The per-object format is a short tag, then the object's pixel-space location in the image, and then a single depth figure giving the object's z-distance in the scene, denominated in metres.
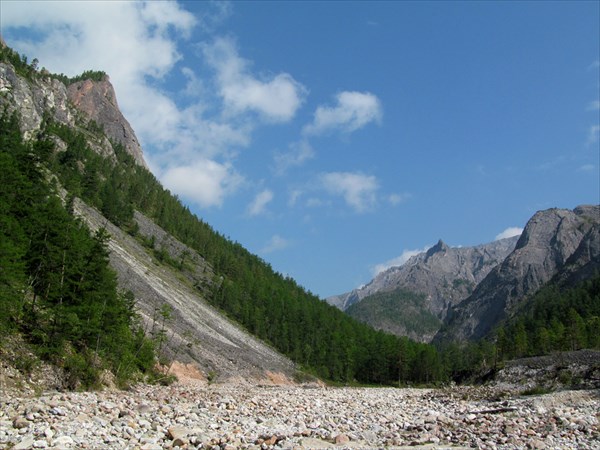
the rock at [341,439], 19.02
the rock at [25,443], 14.37
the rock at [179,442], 16.64
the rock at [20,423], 16.69
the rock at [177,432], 17.68
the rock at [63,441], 15.12
